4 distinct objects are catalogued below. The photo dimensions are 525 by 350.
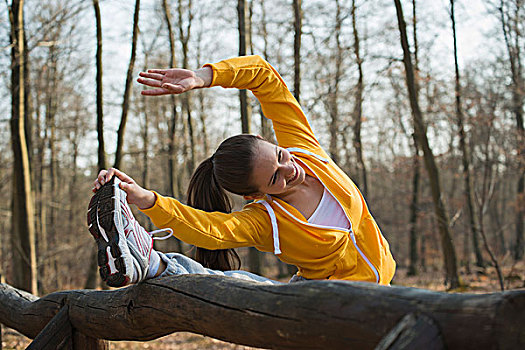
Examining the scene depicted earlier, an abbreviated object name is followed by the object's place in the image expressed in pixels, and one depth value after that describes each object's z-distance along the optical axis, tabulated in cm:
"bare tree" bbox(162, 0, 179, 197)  1598
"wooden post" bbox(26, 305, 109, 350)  267
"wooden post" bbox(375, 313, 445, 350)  127
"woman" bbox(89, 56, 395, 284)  250
